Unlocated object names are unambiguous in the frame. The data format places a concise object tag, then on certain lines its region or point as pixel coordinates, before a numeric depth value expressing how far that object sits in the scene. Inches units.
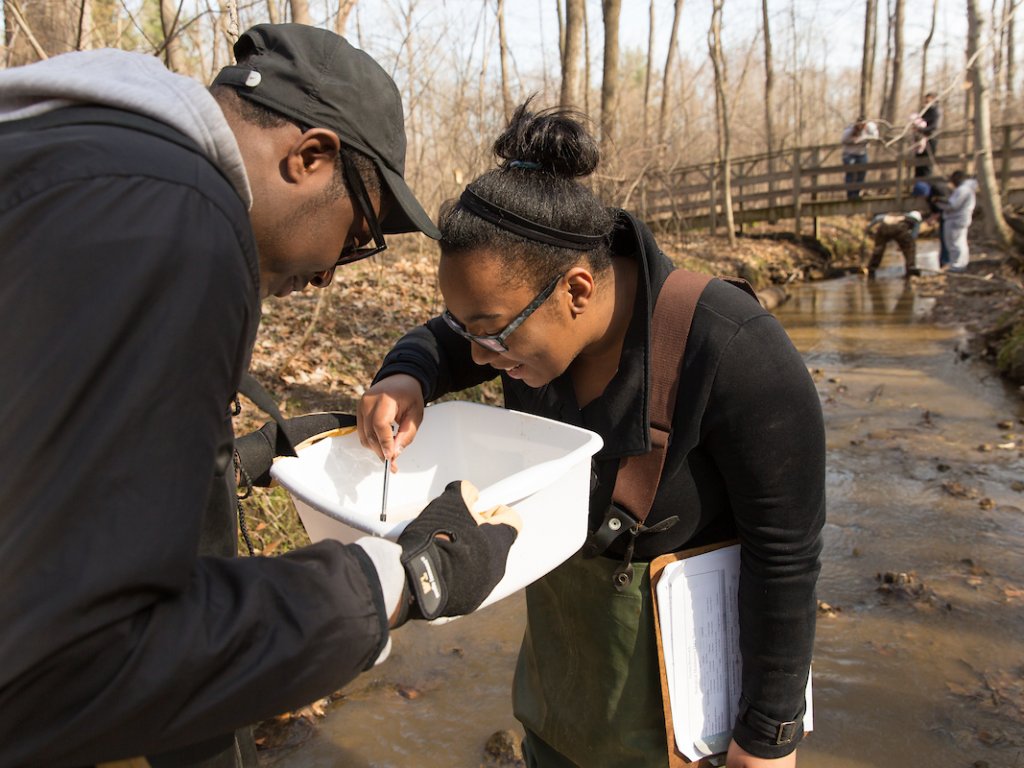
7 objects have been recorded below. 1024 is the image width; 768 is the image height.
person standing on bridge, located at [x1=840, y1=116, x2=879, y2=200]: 624.1
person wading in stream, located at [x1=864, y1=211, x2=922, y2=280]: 573.3
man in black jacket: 28.7
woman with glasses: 59.9
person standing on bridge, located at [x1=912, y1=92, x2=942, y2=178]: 582.2
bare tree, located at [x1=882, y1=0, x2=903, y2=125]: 808.9
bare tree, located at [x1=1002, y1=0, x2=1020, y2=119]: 750.3
